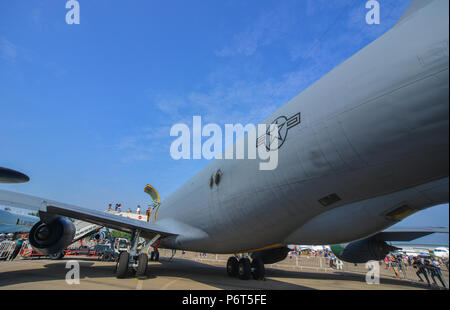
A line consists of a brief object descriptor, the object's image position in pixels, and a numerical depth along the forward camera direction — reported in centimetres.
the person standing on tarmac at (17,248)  1280
